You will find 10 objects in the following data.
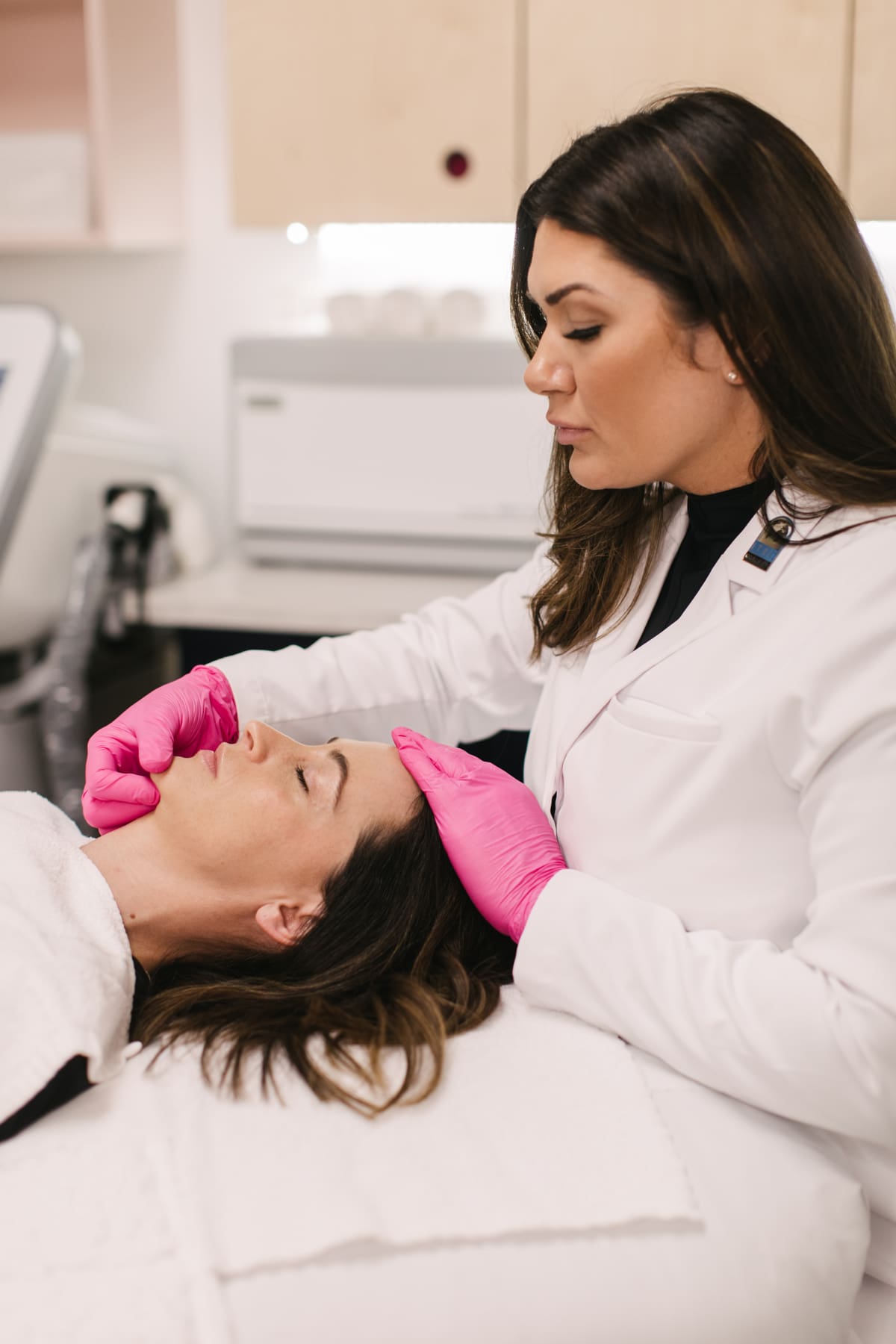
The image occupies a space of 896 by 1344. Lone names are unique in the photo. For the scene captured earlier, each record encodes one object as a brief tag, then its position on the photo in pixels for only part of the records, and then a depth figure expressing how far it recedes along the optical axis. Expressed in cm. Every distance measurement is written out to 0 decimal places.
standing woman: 86
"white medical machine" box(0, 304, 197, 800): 193
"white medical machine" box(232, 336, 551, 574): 210
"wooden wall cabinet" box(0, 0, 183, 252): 227
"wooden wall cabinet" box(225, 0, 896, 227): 189
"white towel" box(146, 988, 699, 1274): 83
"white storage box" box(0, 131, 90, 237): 233
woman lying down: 101
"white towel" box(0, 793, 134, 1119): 92
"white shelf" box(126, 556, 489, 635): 200
